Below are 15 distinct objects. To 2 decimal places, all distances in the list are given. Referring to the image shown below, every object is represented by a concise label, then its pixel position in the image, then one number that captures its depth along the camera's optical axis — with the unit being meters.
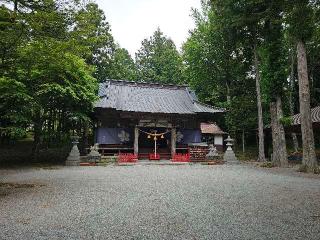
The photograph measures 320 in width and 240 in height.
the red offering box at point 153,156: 21.45
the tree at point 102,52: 32.81
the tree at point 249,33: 15.84
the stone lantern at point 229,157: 19.91
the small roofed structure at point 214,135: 33.81
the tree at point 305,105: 13.83
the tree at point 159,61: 42.28
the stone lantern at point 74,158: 17.33
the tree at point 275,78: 17.36
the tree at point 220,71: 29.20
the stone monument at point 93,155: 18.23
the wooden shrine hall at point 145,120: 21.69
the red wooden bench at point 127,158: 19.55
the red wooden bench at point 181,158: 20.75
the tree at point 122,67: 34.31
